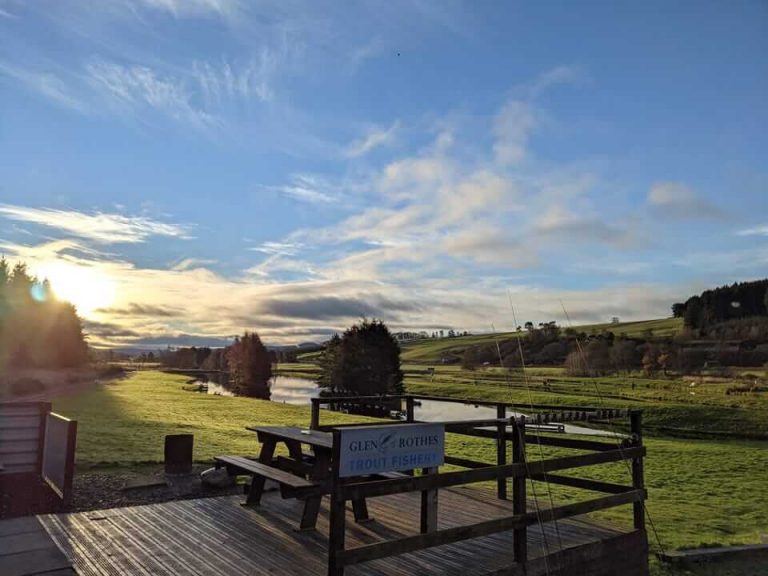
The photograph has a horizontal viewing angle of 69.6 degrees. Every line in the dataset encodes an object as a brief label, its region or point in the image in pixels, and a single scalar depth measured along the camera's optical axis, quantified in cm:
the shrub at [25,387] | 2961
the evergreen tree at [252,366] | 6050
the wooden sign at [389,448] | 460
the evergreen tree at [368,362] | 4966
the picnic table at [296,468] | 601
